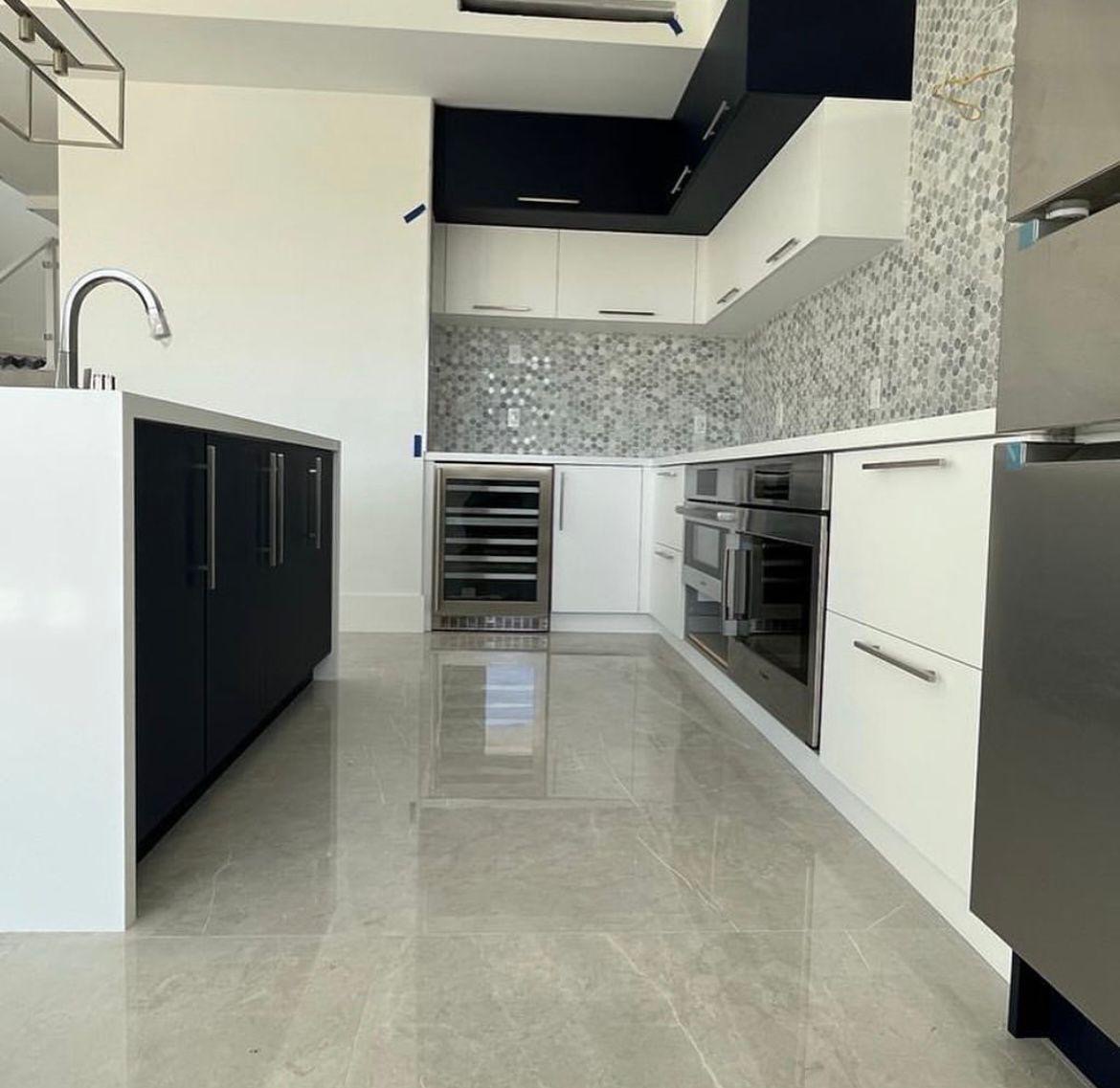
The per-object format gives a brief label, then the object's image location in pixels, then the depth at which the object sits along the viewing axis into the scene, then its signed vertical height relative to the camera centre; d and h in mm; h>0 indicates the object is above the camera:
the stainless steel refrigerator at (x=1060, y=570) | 985 -81
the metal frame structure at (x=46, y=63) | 2025 +1000
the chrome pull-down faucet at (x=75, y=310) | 1888 +344
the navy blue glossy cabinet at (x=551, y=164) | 4270 +1501
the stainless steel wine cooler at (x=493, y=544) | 4332 -269
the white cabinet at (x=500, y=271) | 4578 +1069
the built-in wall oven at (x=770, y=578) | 2145 -229
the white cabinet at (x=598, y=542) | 4406 -250
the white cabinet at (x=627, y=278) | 4617 +1066
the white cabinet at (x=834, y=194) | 2910 +990
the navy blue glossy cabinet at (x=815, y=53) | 2867 +1378
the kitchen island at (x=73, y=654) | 1425 -277
